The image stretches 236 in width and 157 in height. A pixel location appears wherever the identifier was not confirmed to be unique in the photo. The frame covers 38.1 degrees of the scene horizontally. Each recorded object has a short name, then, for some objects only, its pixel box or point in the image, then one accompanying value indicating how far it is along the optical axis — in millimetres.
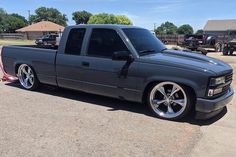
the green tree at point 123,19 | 81875
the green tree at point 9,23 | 105812
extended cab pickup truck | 5883
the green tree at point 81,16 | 124438
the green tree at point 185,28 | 135600
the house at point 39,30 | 78438
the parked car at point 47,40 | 42250
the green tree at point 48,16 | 122006
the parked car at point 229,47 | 26859
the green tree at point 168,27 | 131962
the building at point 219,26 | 80938
